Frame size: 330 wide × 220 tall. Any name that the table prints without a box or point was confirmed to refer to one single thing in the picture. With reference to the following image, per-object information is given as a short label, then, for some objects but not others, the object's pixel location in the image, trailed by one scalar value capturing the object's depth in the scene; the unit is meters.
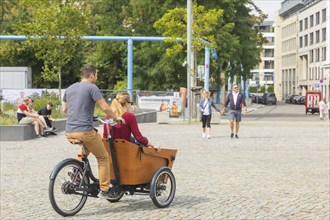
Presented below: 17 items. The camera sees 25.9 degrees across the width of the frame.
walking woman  22.19
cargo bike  8.05
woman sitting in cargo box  8.40
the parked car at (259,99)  101.97
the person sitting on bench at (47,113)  23.20
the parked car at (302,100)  95.93
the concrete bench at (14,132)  20.95
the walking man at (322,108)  44.62
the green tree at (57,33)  34.31
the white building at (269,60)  176.50
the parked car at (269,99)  95.06
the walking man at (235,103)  21.69
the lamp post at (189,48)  33.96
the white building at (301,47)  109.62
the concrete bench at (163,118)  34.09
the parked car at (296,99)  99.67
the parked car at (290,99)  105.31
